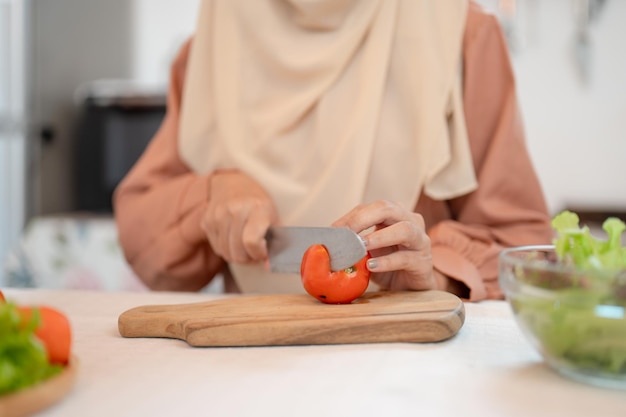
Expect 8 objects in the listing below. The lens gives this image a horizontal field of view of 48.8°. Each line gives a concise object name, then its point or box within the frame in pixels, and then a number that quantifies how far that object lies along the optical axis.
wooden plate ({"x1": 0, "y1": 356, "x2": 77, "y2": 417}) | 0.47
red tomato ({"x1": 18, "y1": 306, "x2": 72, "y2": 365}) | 0.53
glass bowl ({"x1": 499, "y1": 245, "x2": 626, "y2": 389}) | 0.52
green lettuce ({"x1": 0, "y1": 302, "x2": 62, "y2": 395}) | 0.46
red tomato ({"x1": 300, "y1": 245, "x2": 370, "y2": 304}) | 0.76
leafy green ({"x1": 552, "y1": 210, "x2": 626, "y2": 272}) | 0.57
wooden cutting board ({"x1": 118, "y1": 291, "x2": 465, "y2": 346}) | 0.68
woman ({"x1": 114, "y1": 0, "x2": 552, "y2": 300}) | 1.04
